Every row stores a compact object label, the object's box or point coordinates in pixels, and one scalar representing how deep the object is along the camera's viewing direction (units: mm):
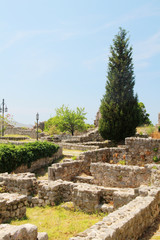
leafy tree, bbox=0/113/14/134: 46312
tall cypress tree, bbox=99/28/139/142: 30344
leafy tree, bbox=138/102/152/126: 50194
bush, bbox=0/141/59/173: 17500
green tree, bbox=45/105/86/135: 50094
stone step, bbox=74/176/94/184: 14421
